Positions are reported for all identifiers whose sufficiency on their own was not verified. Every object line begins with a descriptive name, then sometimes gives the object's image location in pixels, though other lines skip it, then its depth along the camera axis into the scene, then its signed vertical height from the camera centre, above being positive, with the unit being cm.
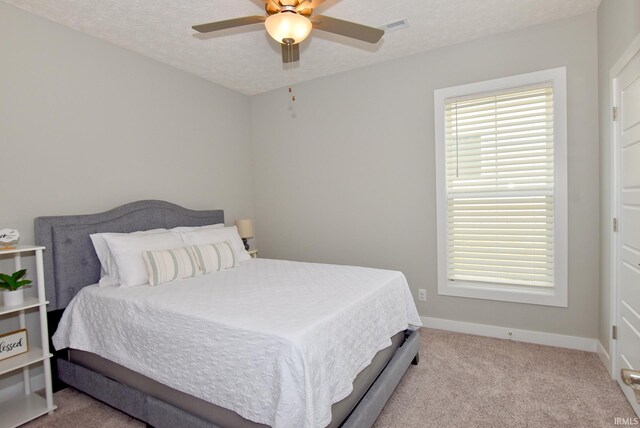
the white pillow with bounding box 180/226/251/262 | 314 -31
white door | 203 -12
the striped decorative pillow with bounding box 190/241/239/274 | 291 -45
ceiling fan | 193 +109
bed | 153 -74
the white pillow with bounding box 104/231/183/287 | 253 -35
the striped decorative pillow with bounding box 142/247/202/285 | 255 -45
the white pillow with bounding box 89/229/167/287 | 261 -40
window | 292 +7
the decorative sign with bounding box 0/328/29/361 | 214 -86
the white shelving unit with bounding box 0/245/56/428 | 210 -95
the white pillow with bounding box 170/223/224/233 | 323 -22
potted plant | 216 -48
